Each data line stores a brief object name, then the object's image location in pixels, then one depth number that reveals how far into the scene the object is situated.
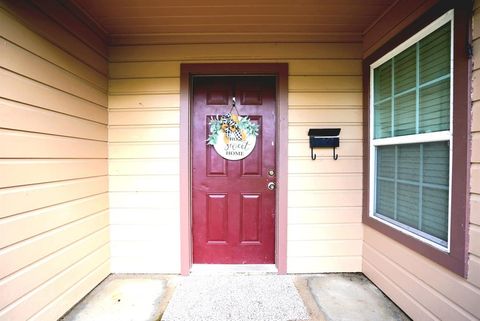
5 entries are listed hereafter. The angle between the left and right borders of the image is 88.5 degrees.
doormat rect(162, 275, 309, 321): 1.75
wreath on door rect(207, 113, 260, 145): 2.40
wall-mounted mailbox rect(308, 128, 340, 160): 2.27
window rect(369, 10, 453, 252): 1.48
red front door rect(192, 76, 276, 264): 2.42
